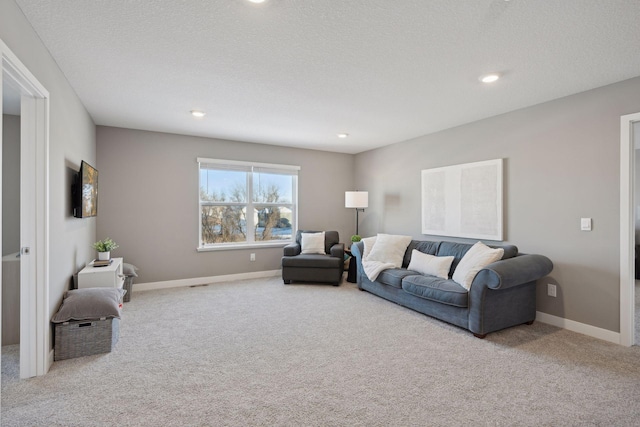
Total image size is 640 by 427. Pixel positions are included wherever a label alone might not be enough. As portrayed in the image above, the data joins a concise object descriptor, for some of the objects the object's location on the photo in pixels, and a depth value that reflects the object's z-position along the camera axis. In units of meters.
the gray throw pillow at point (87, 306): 2.65
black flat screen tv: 3.18
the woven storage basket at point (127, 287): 4.27
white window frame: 5.33
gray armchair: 5.16
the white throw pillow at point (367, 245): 4.85
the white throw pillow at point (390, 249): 4.61
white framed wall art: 4.05
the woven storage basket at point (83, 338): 2.65
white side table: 3.23
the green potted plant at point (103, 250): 3.73
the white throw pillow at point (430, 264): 3.84
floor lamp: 5.86
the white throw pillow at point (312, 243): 5.56
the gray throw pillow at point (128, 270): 4.27
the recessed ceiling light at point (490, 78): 2.89
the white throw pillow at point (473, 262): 3.33
